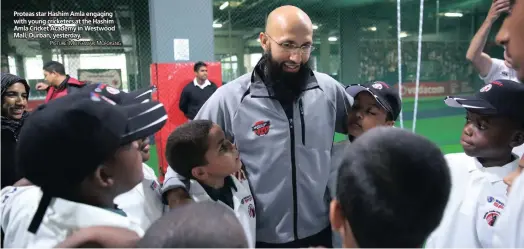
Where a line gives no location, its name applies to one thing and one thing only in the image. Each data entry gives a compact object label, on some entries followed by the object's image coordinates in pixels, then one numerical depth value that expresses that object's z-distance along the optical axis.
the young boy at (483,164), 1.35
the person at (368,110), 1.77
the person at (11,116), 2.02
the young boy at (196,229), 0.61
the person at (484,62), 2.60
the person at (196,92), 5.50
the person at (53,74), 4.36
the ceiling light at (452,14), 12.75
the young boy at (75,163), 0.83
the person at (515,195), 0.99
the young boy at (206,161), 1.48
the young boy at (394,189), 0.74
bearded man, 1.65
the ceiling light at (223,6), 9.25
